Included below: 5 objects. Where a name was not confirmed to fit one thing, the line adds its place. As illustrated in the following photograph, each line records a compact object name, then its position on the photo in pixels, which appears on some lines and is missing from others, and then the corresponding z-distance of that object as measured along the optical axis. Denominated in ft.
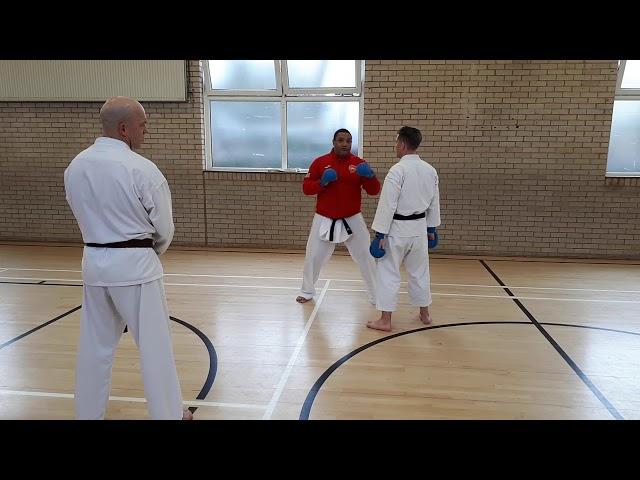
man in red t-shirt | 14.17
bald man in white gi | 6.66
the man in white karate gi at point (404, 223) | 12.17
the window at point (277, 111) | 24.12
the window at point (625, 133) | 22.30
